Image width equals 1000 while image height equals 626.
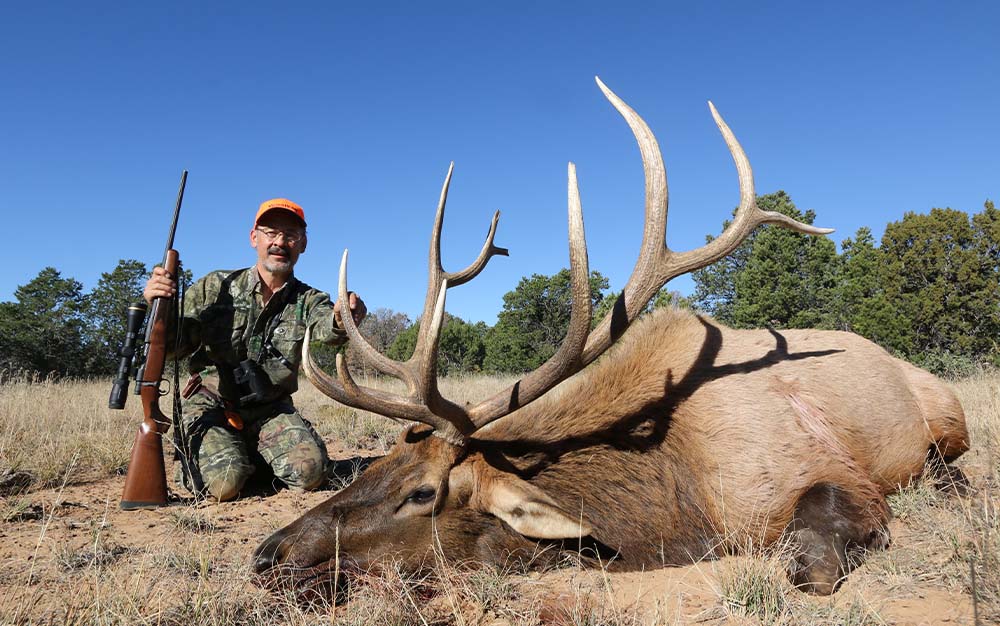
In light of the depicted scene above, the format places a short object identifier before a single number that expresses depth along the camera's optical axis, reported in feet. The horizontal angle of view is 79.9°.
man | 13.98
